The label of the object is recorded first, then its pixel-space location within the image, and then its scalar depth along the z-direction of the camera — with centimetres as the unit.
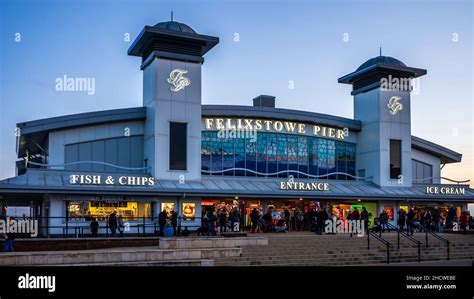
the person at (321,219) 2973
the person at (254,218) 3177
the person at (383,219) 3258
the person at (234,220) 3022
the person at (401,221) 3237
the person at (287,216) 3516
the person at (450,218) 3662
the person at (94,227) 2772
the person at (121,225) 2805
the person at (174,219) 2891
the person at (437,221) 3547
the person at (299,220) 3512
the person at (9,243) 2206
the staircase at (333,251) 2319
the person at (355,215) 3231
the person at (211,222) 2769
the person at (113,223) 2730
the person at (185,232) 2873
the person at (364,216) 3126
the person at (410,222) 3083
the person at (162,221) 2889
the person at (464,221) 3312
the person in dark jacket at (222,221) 2850
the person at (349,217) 3216
